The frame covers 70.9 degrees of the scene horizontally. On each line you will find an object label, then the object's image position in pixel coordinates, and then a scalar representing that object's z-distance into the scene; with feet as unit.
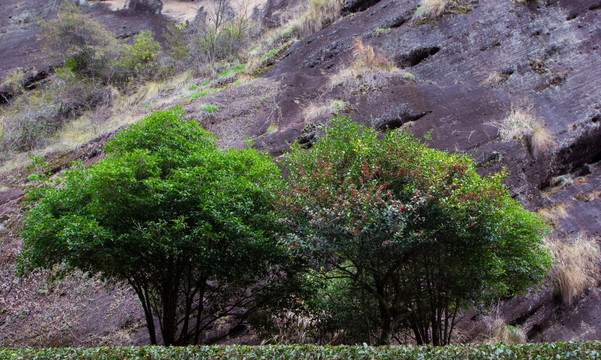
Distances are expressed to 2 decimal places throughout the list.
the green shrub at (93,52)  75.97
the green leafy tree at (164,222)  20.54
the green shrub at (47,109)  63.77
